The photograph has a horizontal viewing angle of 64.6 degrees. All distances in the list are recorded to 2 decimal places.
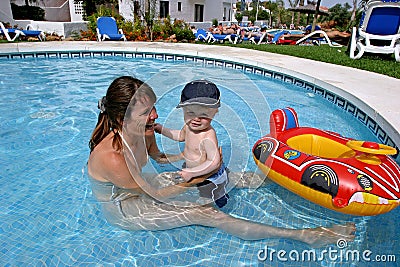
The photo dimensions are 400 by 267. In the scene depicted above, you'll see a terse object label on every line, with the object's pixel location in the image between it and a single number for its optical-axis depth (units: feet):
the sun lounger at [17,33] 39.70
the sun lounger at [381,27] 27.30
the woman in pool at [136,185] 6.63
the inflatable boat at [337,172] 7.32
